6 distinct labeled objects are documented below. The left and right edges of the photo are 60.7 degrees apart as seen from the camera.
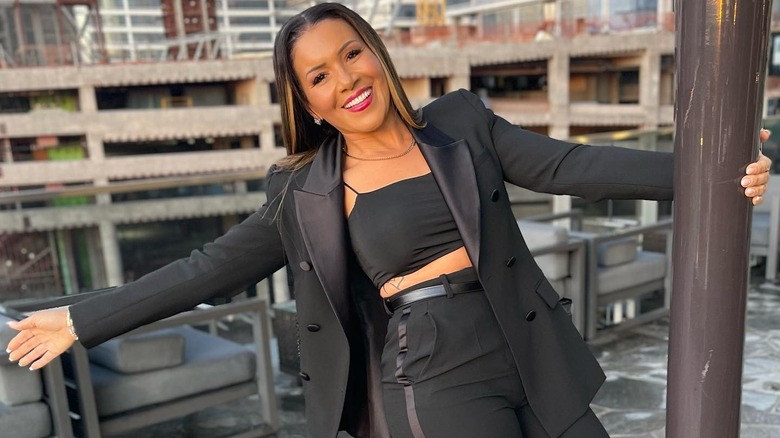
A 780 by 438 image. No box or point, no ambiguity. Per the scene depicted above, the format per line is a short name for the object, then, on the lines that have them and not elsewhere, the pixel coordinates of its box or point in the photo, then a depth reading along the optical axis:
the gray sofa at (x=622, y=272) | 3.85
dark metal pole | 0.83
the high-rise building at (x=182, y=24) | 46.19
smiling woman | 1.18
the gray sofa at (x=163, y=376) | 2.39
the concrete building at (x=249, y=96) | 30.61
